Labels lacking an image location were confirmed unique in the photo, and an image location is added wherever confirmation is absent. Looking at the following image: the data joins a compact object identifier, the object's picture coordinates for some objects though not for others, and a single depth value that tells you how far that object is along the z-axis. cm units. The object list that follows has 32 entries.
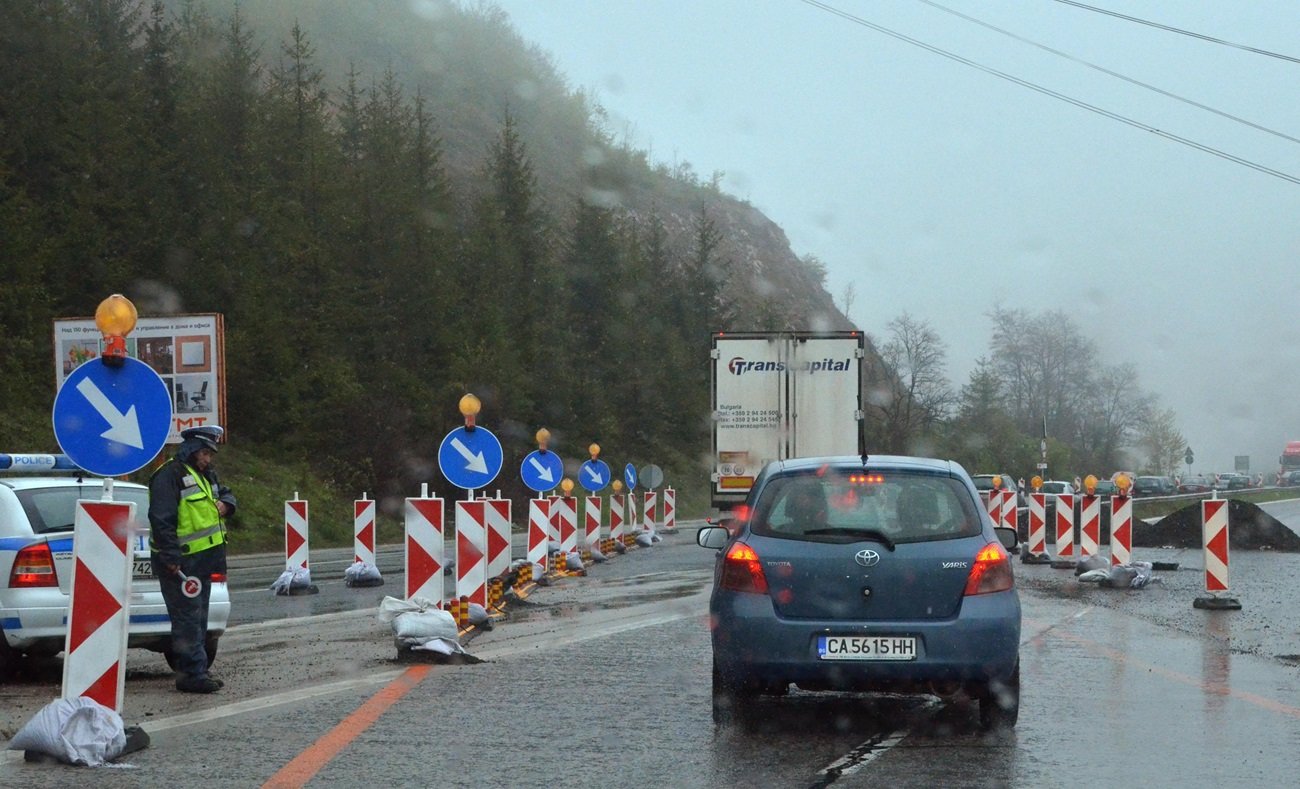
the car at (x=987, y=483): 5291
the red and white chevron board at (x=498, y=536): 1728
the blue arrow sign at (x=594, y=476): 3192
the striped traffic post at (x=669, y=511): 4814
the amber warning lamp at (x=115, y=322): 805
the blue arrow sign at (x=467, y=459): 1599
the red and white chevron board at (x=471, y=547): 1393
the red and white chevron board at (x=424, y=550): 1290
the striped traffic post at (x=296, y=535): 2044
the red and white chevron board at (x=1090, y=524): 2291
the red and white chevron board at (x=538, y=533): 2203
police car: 1034
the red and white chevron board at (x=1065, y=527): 2517
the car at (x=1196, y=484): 8962
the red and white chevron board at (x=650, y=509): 3912
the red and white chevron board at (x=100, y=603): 755
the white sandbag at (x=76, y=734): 727
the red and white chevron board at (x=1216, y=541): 1689
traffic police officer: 992
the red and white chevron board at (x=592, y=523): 2927
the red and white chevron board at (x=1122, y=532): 2091
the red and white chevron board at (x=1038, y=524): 2594
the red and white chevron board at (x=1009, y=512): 2820
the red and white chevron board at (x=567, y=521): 2486
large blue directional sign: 795
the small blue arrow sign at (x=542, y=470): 2445
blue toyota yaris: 824
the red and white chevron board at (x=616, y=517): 3256
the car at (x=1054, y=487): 7306
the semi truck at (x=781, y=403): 2305
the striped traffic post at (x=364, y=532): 2145
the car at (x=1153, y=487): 8444
